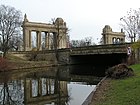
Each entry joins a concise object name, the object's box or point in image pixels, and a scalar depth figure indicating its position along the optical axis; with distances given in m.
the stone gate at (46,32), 50.78
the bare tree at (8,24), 36.37
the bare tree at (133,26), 36.74
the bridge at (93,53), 32.25
